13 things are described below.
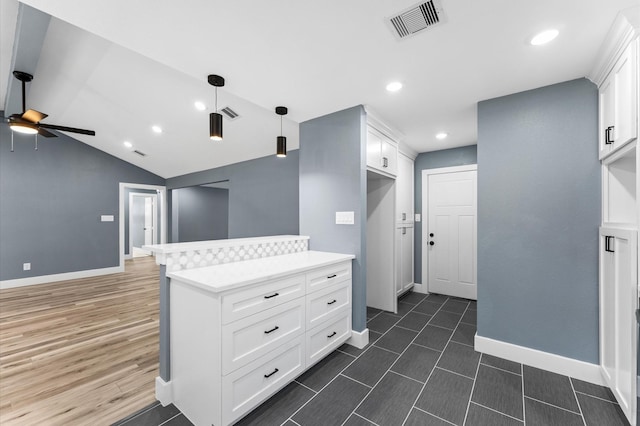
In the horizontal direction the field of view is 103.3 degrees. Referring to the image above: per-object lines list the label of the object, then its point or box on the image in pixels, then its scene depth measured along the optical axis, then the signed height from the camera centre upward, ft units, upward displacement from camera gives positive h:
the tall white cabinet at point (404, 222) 12.88 -0.48
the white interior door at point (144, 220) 28.86 -0.84
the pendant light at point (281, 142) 9.16 +2.58
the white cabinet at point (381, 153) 9.41 +2.44
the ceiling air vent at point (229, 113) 11.92 +4.81
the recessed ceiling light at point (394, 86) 7.45 +3.83
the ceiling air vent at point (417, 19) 4.76 +3.89
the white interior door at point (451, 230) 13.17 -0.92
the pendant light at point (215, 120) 7.17 +2.67
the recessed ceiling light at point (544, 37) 5.33 +3.82
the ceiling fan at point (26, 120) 9.24 +3.49
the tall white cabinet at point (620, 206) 4.97 +0.19
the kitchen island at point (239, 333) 4.89 -2.65
